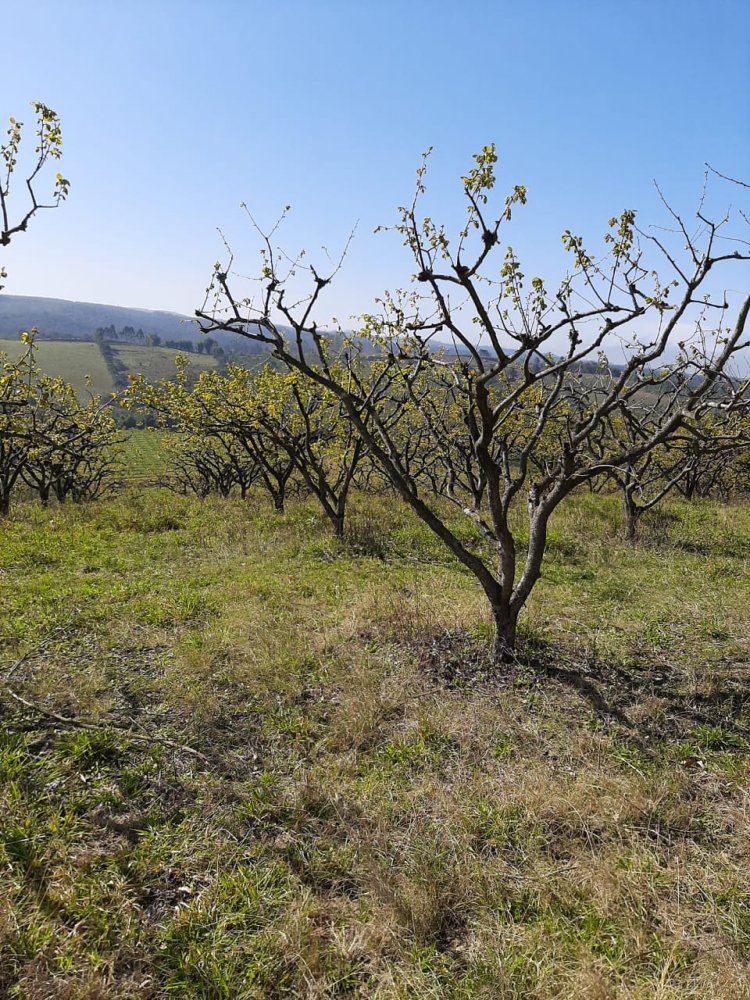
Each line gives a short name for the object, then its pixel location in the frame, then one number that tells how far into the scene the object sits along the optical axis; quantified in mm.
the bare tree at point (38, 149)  5281
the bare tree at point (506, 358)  4434
